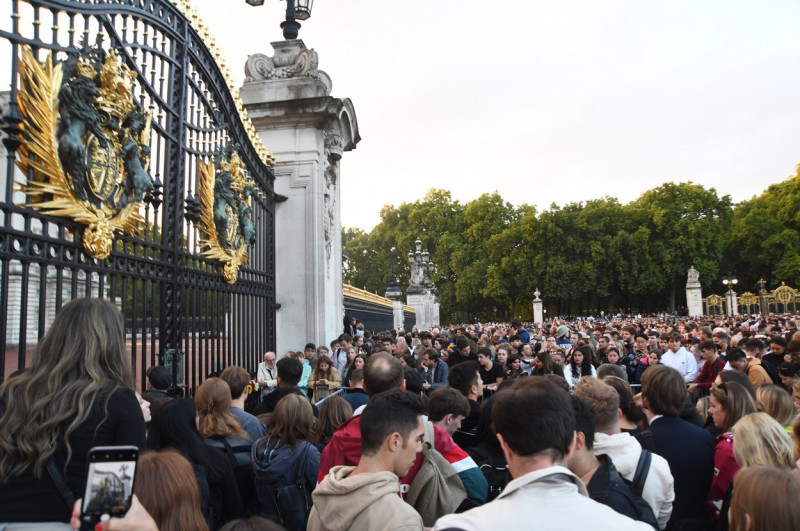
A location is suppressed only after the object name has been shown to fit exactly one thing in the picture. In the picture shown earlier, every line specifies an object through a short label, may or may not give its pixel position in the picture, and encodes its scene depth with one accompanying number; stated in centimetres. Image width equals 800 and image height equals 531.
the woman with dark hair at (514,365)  836
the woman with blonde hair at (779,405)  438
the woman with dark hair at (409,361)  980
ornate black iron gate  423
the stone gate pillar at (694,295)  4922
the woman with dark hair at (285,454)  379
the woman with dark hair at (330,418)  443
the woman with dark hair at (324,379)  826
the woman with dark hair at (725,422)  396
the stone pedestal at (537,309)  5472
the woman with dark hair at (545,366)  797
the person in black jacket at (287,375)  560
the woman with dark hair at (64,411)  222
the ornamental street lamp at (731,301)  4718
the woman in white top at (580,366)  884
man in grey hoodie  228
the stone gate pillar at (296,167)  961
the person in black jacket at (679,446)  399
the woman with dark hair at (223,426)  397
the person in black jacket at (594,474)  277
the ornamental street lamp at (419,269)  3597
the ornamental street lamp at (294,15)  947
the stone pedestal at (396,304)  2731
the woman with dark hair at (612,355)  998
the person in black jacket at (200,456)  320
